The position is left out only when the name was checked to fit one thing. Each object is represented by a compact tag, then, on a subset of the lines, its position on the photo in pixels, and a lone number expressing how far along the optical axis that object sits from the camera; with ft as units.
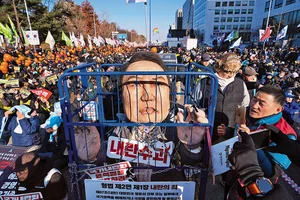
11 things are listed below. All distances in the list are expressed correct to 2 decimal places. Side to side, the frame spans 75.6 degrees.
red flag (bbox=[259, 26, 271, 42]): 53.99
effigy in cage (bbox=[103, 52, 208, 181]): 5.23
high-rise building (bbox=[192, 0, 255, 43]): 257.75
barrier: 5.01
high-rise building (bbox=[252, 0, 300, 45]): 124.94
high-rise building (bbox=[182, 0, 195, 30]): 405.02
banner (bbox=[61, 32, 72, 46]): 58.22
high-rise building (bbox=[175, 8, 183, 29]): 442.75
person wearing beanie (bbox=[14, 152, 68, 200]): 6.52
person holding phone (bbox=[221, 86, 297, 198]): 5.78
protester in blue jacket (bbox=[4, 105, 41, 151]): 12.24
